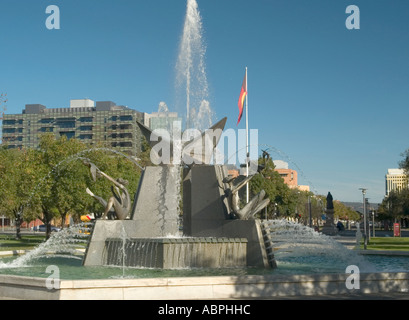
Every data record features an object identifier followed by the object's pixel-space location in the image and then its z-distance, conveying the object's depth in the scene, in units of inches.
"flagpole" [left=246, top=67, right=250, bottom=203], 1493.7
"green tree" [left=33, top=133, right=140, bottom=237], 1437.0
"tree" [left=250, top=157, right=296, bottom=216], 2603.3
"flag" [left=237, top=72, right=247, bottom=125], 1428.4
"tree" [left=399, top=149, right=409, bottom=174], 1833.2
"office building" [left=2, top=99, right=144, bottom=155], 4896.7
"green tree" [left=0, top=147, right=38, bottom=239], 1412.4
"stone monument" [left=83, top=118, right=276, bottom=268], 650.2
